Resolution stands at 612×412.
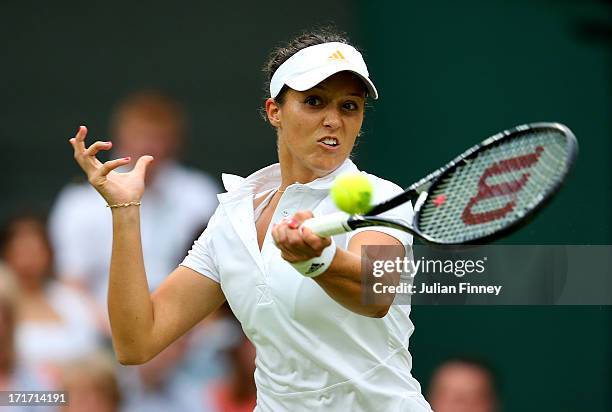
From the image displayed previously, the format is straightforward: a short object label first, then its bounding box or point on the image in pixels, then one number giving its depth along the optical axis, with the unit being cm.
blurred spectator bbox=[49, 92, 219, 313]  1159
